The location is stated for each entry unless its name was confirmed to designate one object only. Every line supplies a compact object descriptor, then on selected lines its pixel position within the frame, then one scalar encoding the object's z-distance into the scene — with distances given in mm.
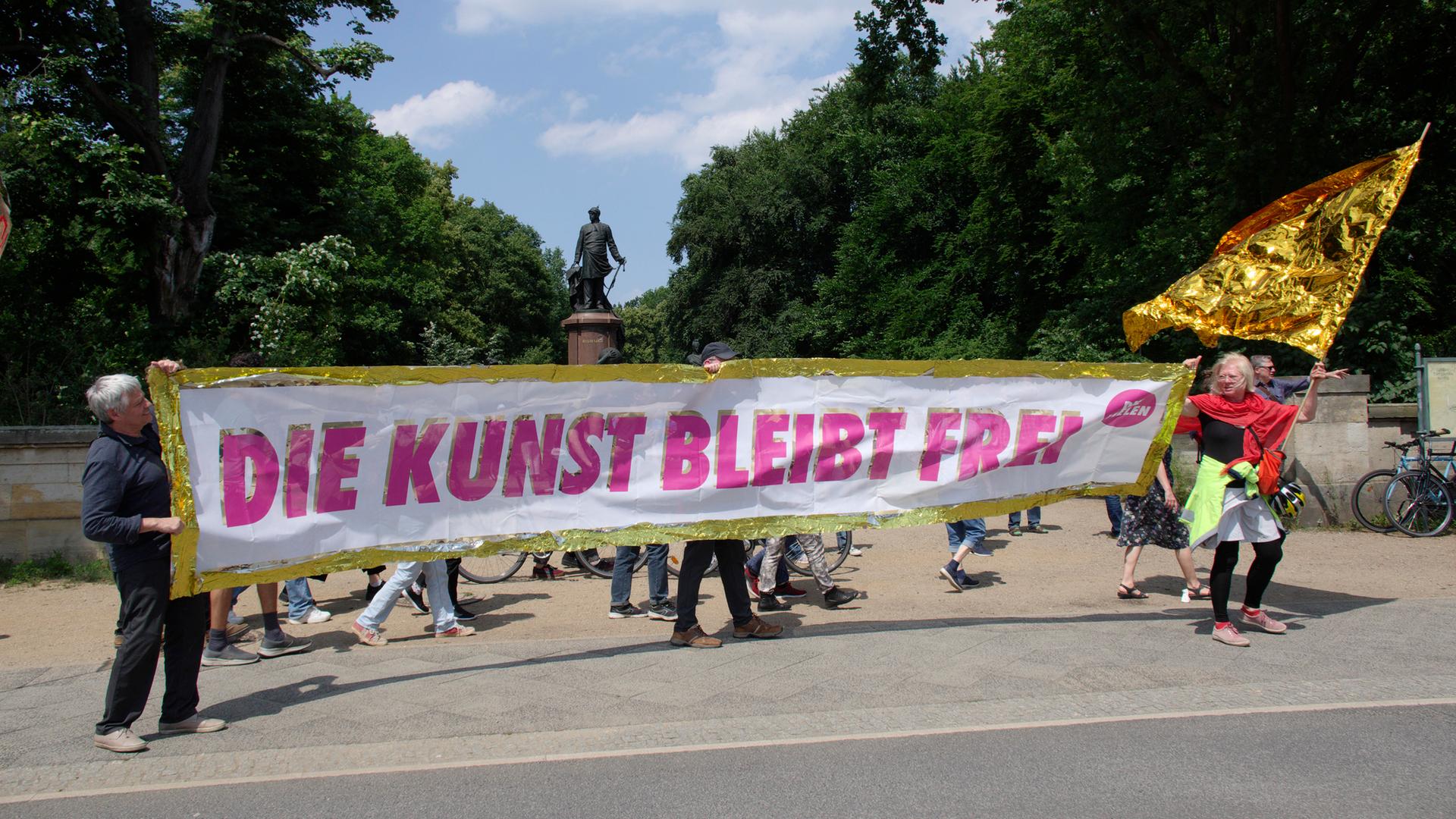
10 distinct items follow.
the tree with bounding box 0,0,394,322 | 17500
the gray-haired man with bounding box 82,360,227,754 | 4652
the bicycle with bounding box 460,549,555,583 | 9188
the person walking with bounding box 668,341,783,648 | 6492
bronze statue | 19203
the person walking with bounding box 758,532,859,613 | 7887
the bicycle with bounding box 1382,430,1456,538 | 10844
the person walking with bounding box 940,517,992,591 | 8469
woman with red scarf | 6266
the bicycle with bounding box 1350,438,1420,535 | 11172
